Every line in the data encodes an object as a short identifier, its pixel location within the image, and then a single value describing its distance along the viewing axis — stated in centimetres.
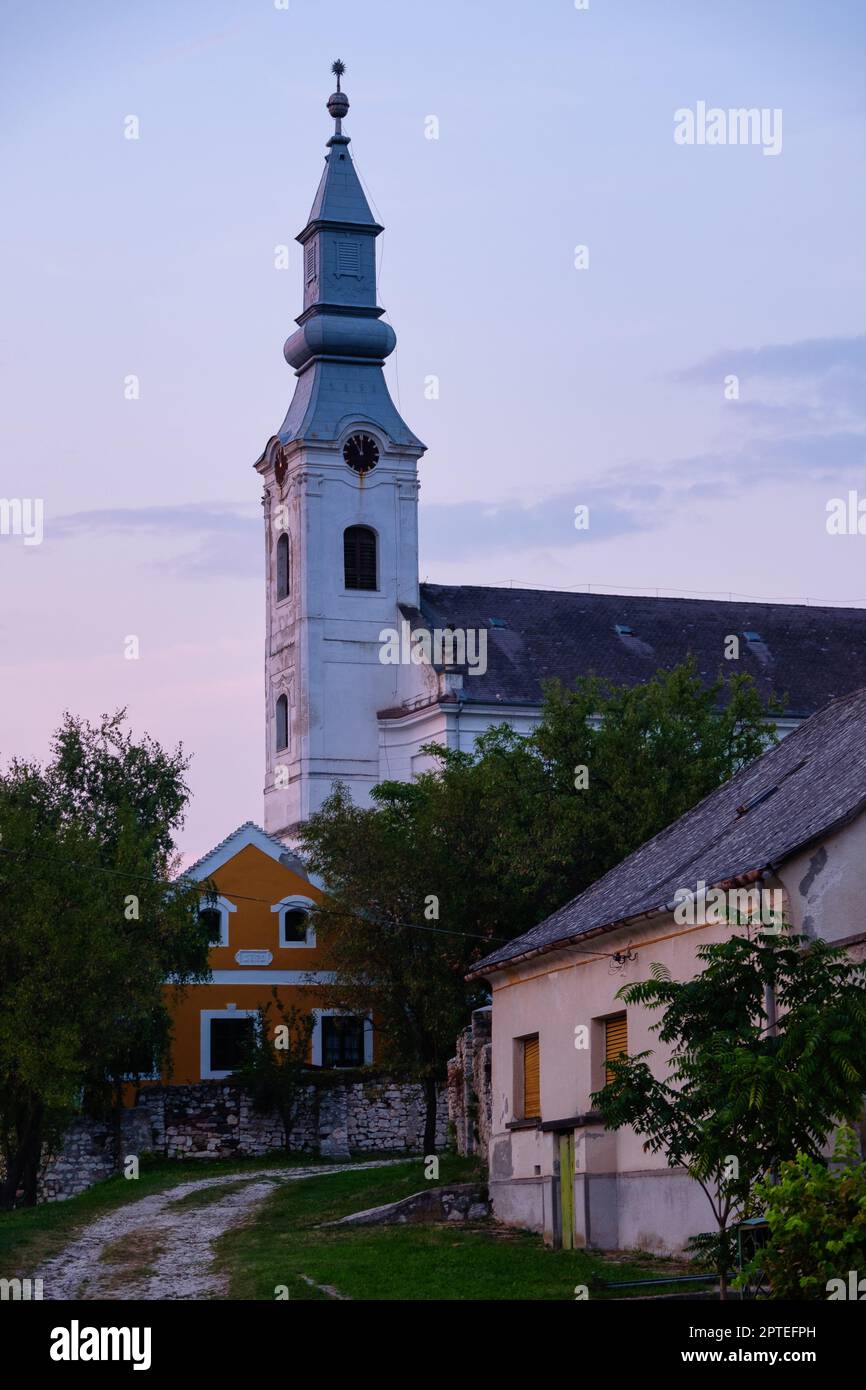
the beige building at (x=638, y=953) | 2130
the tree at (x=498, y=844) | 3922
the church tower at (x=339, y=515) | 7450
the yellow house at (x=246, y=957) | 5041
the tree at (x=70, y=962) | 3491
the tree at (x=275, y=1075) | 4306
